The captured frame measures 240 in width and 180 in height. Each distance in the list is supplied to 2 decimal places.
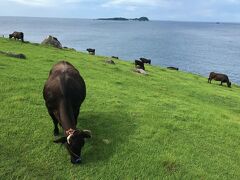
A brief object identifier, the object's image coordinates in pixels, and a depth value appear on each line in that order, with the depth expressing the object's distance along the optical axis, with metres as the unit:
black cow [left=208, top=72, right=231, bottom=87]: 21.27
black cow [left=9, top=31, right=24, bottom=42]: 22.25
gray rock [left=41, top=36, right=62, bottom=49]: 22.23
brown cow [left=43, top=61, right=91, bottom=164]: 5.68
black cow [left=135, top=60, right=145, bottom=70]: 19.45
